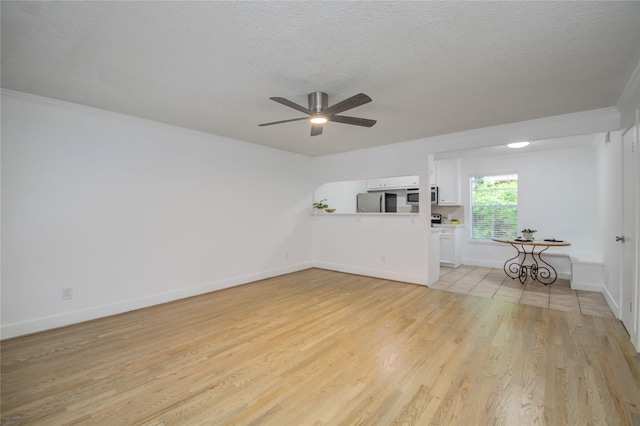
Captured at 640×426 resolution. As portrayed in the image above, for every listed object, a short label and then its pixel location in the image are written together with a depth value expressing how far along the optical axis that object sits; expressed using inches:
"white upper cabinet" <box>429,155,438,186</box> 261.3
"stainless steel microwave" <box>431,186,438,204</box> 258.6
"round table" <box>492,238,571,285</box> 190.0
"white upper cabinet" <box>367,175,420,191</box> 249.0
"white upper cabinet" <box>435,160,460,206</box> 253.0
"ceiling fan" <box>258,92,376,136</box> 101.0
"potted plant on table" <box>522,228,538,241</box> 193.7
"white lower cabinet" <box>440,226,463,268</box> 246.5
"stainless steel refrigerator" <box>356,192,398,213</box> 255.0
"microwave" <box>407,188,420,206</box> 242.4
